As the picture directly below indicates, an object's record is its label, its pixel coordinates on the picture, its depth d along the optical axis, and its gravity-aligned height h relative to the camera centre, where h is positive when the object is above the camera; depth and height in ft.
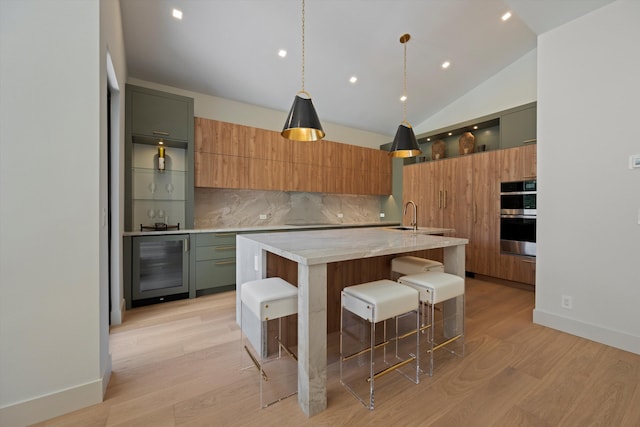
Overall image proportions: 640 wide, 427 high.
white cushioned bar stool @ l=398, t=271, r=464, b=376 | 5.86 -2.40
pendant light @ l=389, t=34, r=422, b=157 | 8.89 +2.43
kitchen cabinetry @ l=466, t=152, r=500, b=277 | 12.44 -0.22
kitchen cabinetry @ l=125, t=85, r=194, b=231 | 9.62 +2.22
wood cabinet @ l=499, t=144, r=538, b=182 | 11.29 +2.27
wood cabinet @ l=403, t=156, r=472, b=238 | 13.73 +1.24
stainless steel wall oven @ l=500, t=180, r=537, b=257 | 11.34 -0.17
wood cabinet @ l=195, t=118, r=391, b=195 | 11.56 +2.65
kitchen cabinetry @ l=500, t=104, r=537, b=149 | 11.70 +4.04
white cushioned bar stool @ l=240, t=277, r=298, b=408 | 4.90 -3.10
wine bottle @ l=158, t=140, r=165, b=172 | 10.90 +2.34
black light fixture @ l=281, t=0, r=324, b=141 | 6.56 +2.45
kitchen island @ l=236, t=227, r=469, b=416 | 4.59 -1.13
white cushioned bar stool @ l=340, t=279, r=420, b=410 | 4.97 -3.53
